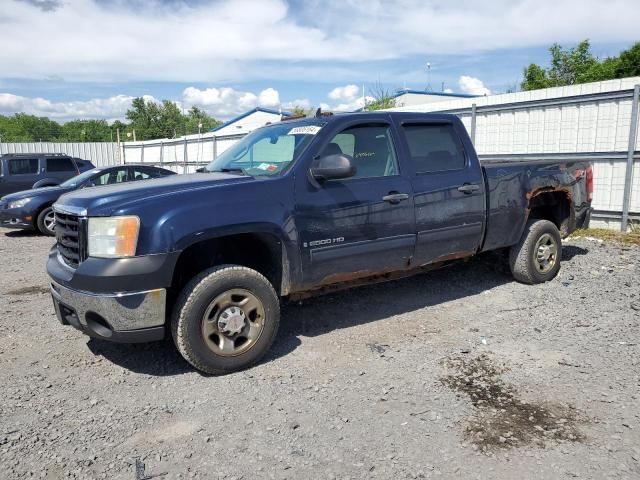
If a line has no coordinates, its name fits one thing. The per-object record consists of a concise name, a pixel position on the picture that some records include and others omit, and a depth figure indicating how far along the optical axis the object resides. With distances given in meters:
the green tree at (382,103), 23.62
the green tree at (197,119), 79.89
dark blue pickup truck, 3.55
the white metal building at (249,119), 34.22
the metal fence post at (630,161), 8.30
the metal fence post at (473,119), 10.70
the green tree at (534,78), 29.05
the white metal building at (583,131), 8.59
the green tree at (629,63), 23.67
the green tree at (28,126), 70.67
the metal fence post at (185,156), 20.08
